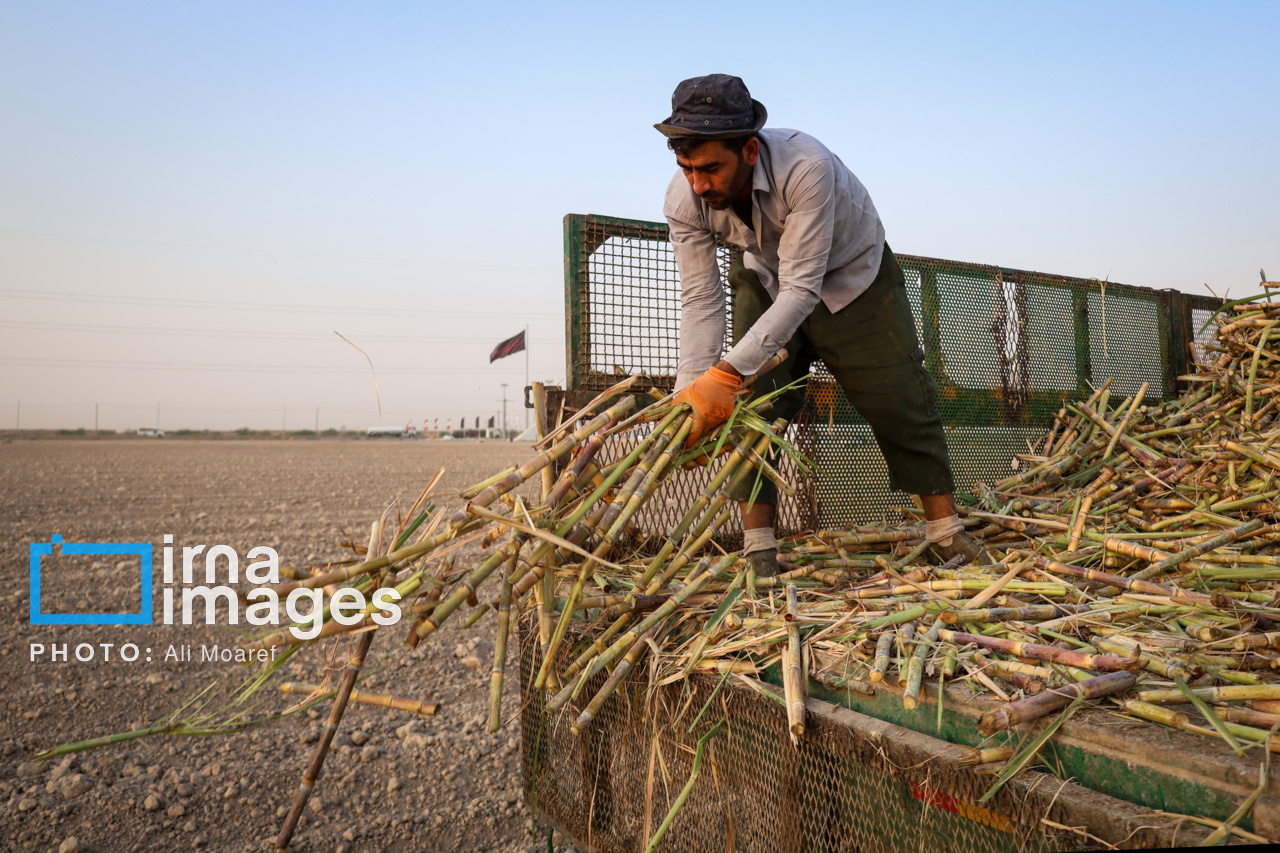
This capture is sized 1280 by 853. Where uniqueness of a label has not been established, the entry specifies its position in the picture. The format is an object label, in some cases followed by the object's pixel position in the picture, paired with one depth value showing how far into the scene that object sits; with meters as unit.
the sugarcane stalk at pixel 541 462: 1.96
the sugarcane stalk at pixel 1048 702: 1.40
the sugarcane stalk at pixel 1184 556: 2.33
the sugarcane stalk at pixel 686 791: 1.70
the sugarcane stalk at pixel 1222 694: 1.39
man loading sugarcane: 2.37
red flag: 9.70
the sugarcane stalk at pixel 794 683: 1.69
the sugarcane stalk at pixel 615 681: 1.94
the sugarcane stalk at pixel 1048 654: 1.54
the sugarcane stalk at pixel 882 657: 1.69
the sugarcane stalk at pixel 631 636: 1.93
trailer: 1.29
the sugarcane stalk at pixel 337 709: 1.99
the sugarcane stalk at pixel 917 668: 1.59
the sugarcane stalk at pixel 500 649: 1.79
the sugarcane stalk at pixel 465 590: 1.72
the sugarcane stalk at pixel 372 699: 2.10
